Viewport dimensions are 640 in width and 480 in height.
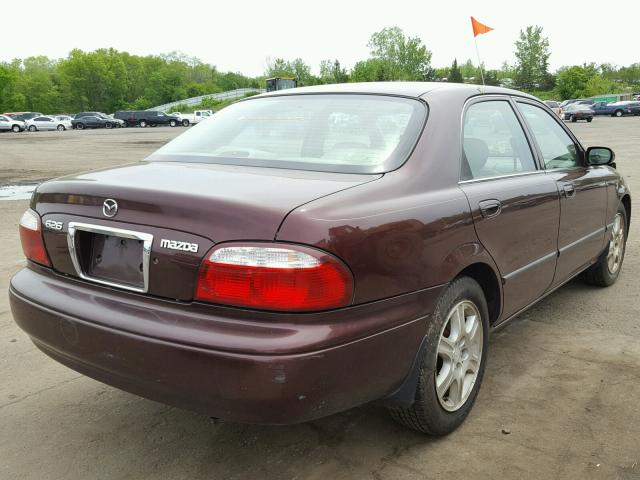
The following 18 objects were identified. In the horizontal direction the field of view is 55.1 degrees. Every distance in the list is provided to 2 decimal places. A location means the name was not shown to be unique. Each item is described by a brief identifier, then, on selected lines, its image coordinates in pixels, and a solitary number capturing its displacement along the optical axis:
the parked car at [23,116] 55.87
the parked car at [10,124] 50.66
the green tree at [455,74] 98.55
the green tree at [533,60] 105.75
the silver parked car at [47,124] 54.12
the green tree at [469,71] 135.07
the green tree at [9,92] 90.25
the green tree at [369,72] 80.69
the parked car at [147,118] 59.88
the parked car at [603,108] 54.97
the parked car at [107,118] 60.58
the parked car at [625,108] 53.10
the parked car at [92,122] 59.66
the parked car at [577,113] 45.44
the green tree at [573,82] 91.19
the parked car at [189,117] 59.22
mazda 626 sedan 2.08
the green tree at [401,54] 103.69
